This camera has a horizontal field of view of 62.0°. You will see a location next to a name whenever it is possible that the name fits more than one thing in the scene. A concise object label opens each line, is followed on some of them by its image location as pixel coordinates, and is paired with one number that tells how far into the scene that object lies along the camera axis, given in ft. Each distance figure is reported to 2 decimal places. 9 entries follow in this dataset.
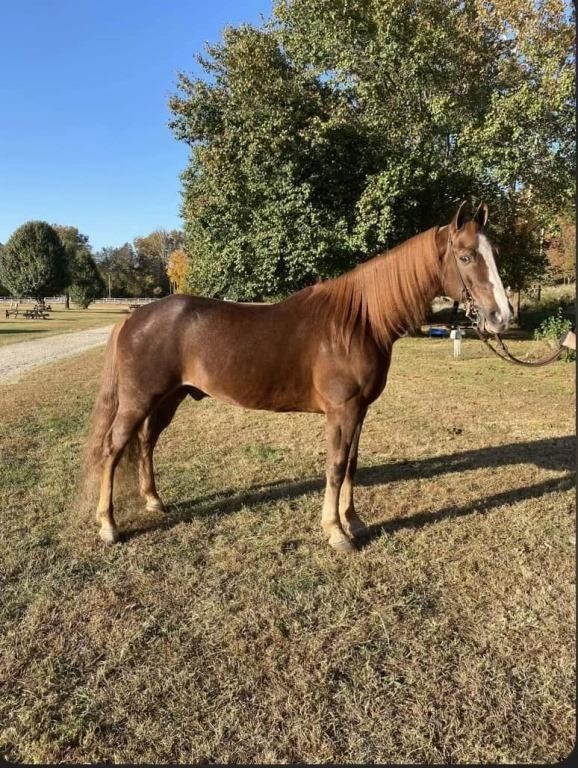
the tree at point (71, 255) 193.03
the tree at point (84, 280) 195.21
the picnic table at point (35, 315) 134.62
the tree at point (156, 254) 259.39
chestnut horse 11.98
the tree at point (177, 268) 204.54
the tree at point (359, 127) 47.52
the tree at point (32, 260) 174.47
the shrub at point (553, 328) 48.26
